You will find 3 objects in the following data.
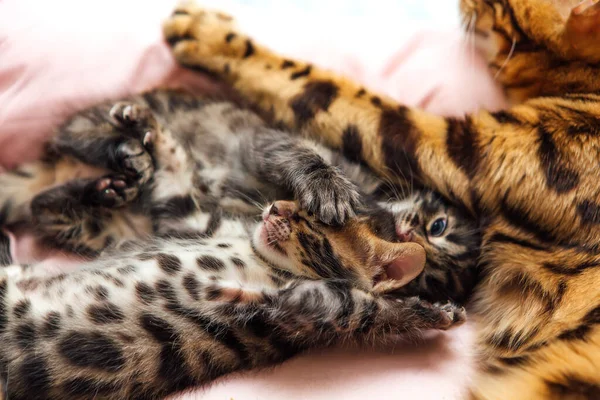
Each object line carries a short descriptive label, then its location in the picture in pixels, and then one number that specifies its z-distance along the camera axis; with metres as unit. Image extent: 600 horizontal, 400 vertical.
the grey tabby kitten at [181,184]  0.59
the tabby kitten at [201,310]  0.54
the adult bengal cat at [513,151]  0.55
